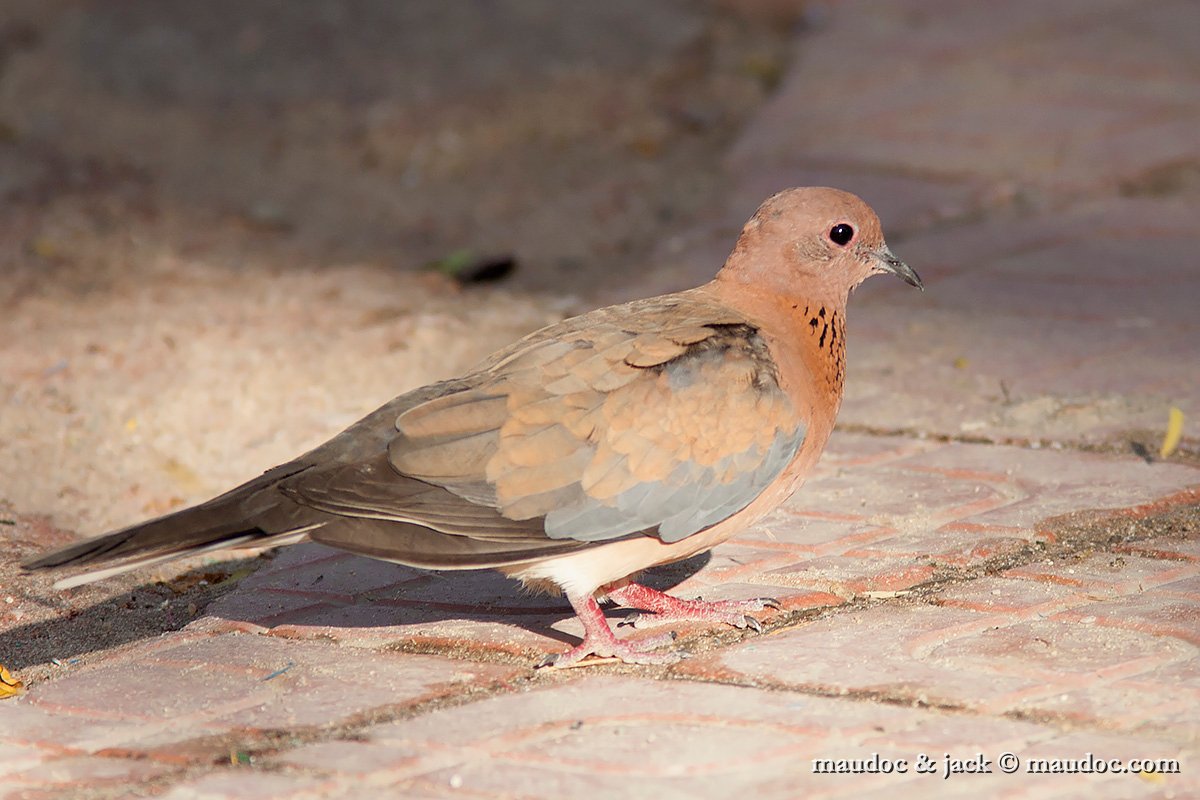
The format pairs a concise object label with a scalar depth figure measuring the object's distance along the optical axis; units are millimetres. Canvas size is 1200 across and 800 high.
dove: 6168
